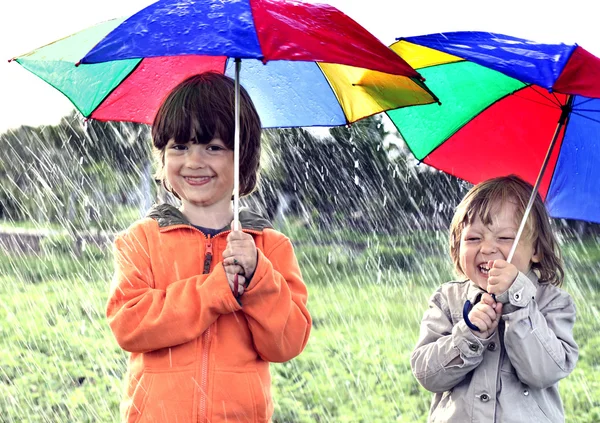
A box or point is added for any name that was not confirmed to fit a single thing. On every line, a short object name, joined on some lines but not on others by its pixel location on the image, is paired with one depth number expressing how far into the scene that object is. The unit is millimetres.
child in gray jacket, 3043
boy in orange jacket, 2926
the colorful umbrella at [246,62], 2633
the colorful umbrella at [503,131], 3597
